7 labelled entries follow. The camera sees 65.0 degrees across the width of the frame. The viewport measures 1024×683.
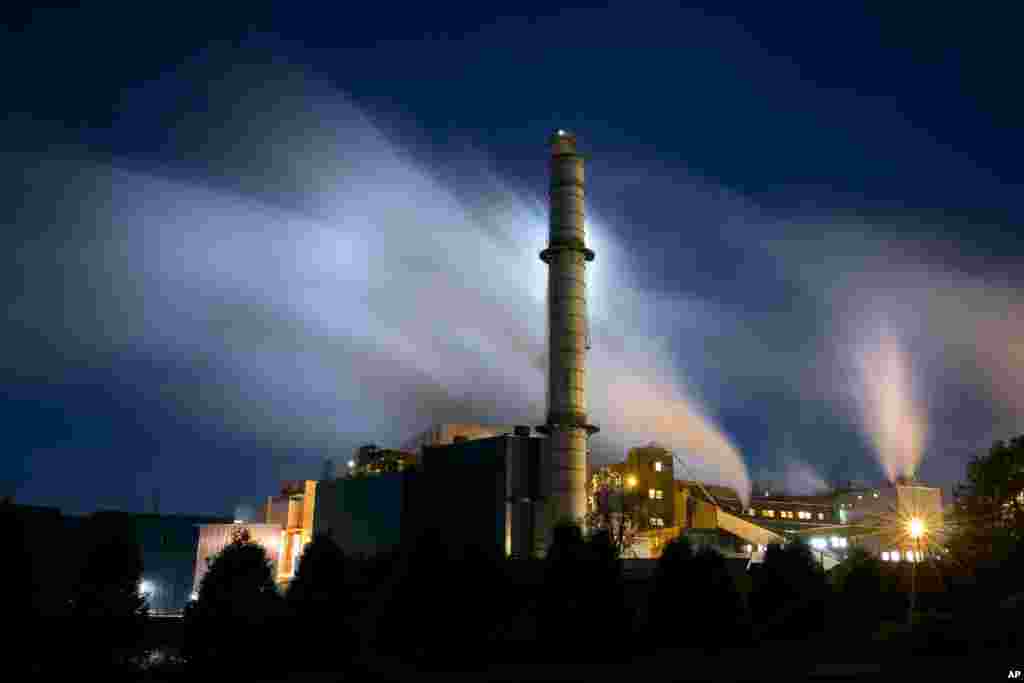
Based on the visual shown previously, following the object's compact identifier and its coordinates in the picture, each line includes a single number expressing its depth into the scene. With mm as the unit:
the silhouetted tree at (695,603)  30531
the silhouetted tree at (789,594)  34031
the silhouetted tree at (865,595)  41762
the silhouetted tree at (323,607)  29000
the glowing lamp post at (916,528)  39466
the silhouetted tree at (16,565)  24100
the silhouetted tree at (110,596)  24703
